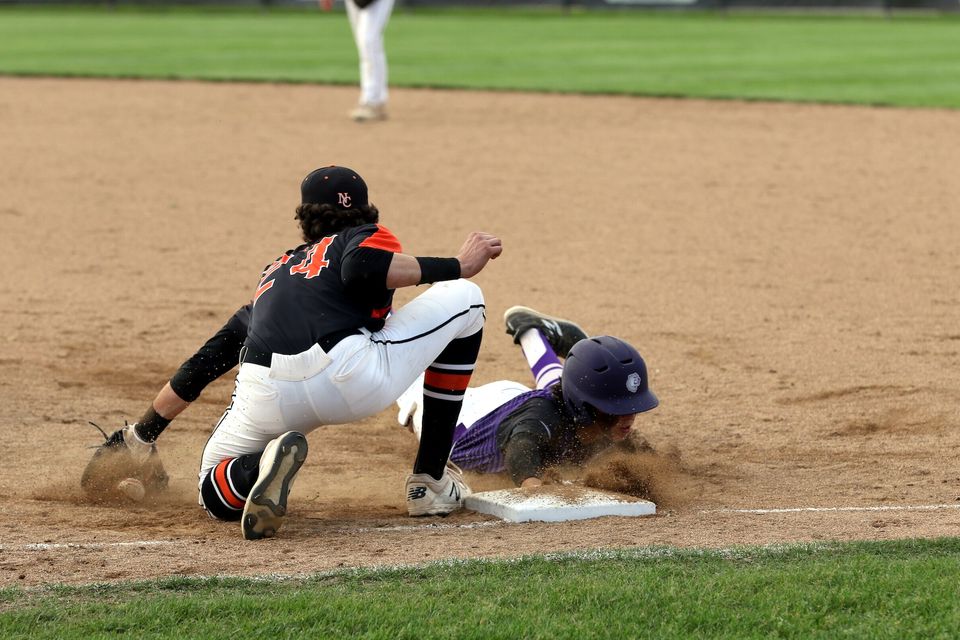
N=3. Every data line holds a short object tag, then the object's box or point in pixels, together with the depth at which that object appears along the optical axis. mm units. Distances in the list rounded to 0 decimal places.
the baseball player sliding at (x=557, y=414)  9789
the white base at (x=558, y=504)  8727
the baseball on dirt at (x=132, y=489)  9578
